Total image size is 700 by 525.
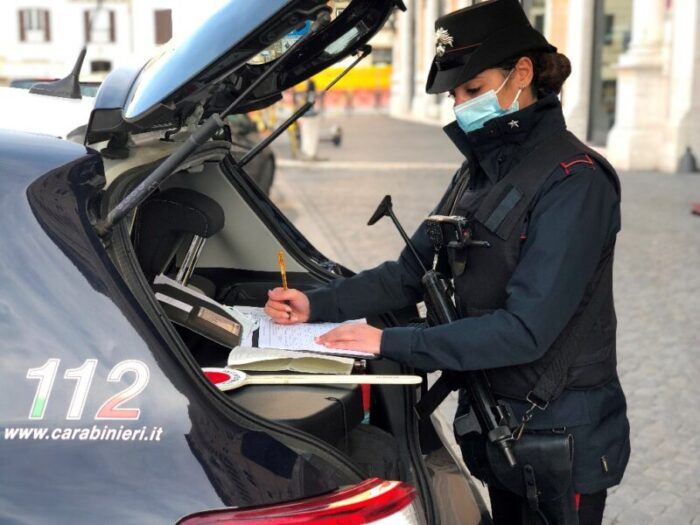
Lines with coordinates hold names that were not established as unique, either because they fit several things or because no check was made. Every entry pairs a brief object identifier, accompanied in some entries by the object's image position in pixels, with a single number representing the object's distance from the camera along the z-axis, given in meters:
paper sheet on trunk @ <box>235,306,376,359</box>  2.50
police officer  2.31
